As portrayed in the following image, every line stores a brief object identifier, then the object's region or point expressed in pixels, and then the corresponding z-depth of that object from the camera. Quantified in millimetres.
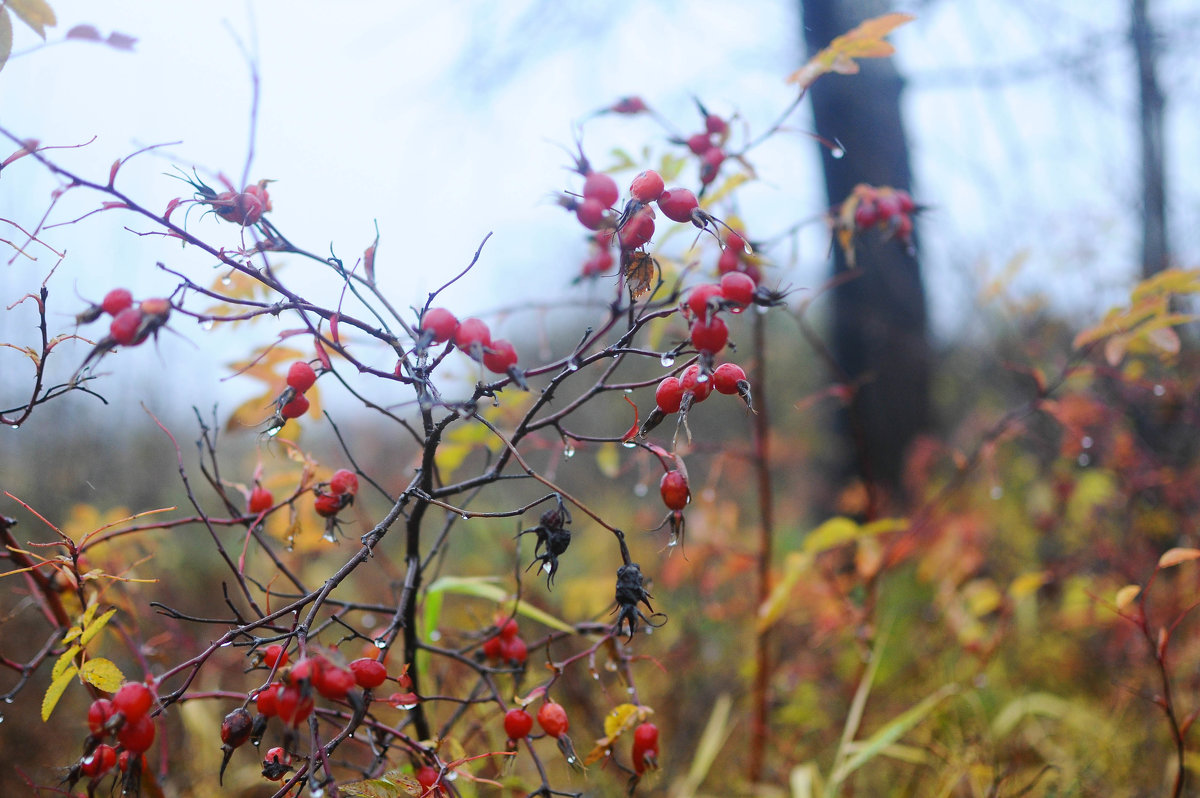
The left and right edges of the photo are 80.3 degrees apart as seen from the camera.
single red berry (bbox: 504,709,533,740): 715
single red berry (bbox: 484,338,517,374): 579
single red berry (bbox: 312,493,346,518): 726
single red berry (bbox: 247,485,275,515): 839
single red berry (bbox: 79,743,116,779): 566
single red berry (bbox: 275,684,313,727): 493
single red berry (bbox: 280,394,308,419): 652
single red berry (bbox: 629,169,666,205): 641
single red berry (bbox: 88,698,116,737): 562
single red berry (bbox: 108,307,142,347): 538
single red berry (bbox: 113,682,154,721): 547
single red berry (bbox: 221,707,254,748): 570
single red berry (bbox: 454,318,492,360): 564
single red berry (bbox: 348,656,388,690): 608
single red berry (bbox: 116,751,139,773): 573
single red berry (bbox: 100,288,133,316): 567
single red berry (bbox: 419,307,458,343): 568
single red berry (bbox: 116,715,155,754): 555
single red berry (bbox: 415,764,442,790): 710
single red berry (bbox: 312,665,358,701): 521
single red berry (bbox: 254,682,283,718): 583
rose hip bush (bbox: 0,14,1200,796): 603
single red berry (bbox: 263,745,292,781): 601
